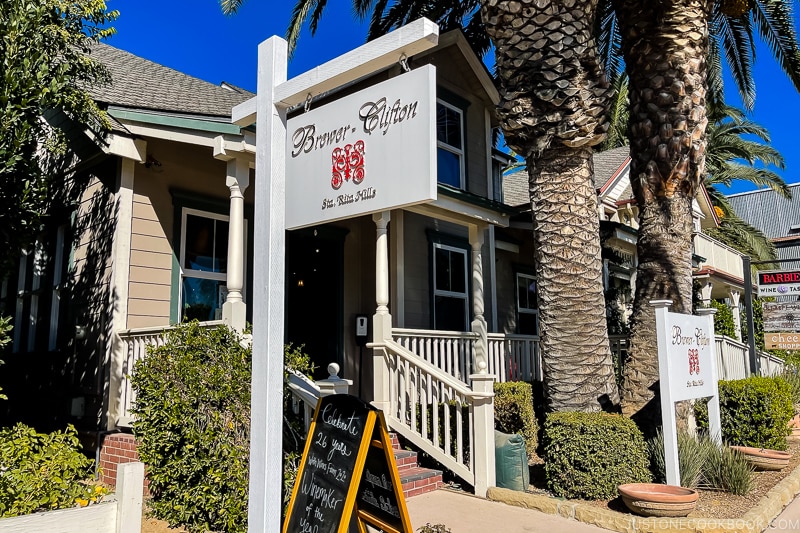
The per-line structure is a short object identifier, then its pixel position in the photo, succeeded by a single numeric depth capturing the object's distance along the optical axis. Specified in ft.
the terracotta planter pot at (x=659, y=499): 18.16
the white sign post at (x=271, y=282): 11.02
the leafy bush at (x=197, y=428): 16.78
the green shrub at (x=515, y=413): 27.50
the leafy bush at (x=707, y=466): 21.45
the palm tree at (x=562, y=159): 24.04
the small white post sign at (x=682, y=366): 20.39
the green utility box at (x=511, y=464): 21.94
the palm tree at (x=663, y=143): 26.27
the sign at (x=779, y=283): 42.47
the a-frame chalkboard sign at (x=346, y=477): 12.36
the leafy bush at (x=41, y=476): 13.50
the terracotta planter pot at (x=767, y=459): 25.23
